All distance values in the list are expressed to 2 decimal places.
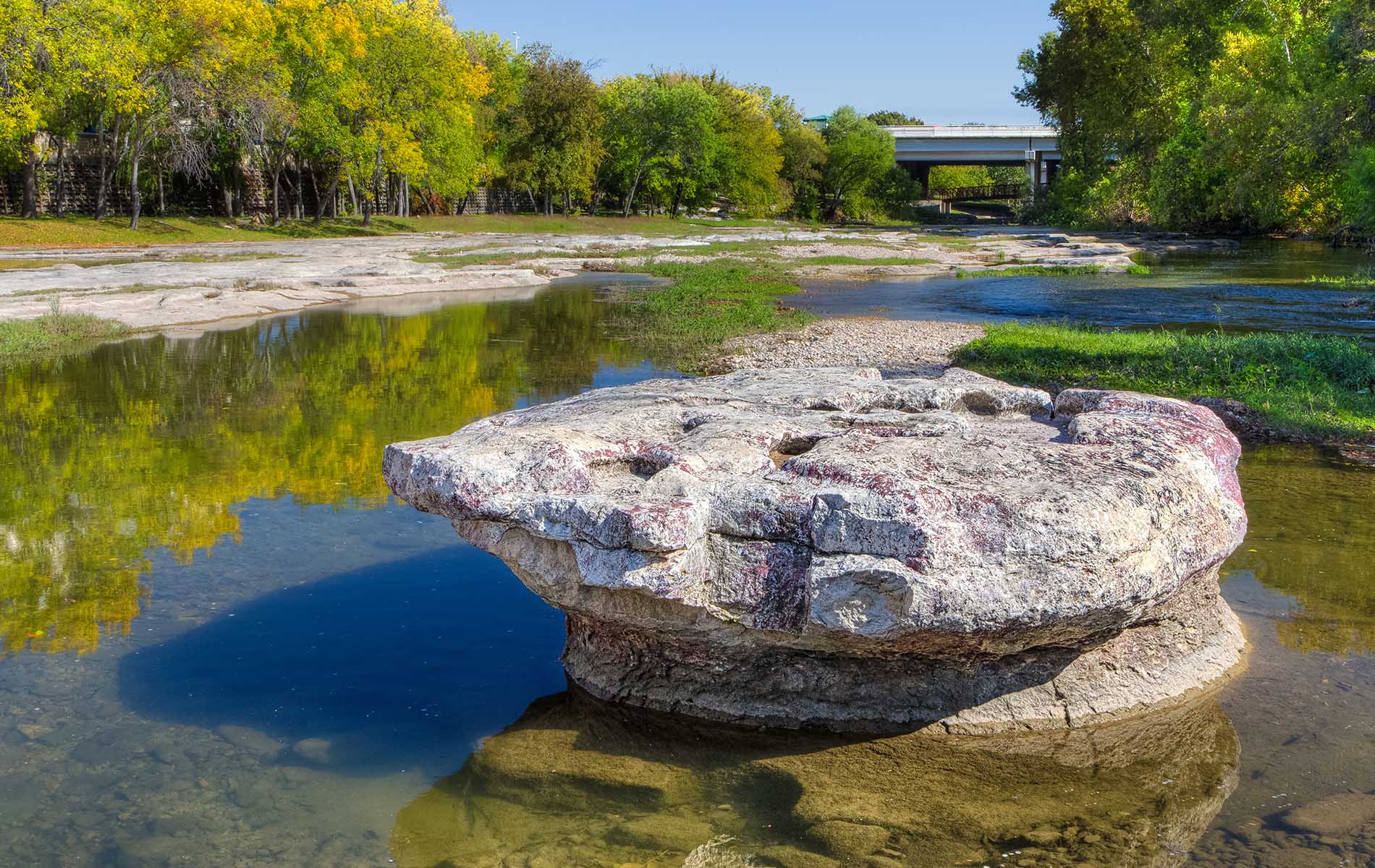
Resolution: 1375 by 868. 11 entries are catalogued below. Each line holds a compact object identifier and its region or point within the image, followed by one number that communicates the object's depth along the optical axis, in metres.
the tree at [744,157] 69.62
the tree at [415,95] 46.53
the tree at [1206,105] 21.95
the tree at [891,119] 146.62
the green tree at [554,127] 56.28
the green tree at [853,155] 80.88
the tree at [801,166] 80.81
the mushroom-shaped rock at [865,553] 4.63
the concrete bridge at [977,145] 89.38
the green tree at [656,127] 61.56
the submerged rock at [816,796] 4.34
